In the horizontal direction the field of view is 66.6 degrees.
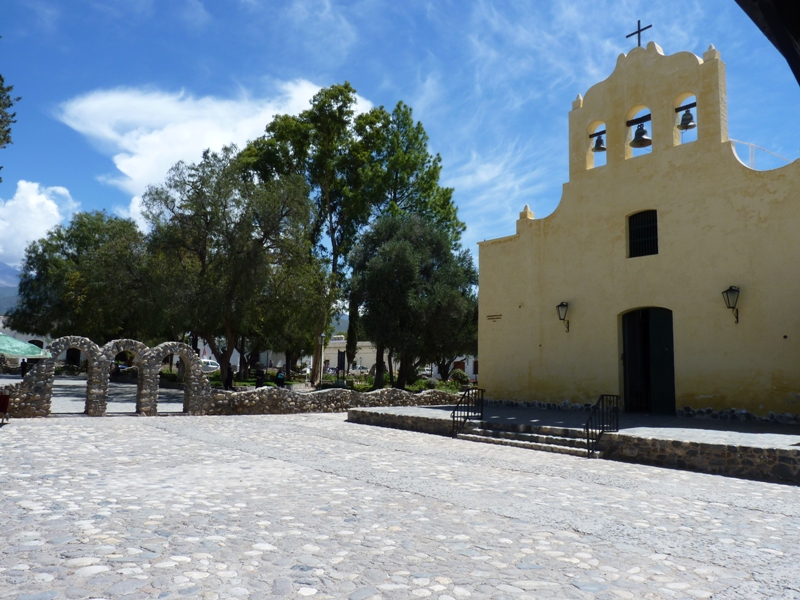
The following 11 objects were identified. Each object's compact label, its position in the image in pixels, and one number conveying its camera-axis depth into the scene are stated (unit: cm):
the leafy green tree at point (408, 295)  2544
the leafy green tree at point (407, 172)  3170
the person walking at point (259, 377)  2832
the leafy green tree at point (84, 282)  2581
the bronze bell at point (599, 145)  1728
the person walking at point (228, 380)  2462
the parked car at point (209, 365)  5438
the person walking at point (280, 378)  2669
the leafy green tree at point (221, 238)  2377
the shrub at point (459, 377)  3616
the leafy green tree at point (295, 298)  2492
